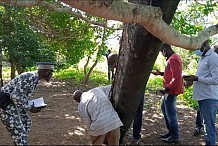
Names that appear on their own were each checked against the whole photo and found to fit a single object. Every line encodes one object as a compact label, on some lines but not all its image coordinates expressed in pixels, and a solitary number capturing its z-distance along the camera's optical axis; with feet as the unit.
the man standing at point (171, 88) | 9.92
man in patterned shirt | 7.72
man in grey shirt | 8.84
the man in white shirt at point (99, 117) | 7.57
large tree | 4.78
